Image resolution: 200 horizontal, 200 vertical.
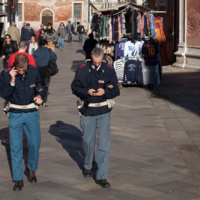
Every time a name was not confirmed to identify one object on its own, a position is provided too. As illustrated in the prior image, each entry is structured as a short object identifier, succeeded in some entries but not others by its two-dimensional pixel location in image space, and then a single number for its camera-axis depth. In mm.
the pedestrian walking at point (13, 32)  24266
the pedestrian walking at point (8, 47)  13617
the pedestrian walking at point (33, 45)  12234
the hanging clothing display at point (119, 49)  13695
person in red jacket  7852
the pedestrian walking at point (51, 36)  22133
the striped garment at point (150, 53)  13477
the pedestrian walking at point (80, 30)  38056
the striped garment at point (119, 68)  13648
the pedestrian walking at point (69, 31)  38228
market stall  13531
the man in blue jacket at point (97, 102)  5227
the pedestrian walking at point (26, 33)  24586
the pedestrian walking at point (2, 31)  28539
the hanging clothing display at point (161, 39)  17438
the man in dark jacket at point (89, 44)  15859
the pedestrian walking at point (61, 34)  30812
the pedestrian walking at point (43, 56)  10617
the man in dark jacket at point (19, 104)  5057
